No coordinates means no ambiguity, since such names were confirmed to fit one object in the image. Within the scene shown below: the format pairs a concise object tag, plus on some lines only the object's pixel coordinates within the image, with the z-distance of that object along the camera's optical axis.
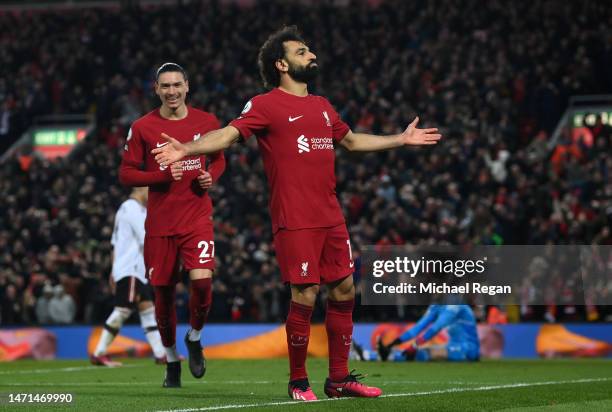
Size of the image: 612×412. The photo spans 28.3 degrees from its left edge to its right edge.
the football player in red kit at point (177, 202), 10.45
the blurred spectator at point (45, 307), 24.69
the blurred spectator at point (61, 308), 24.48
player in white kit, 15.84
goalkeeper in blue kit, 17.20
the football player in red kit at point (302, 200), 8.61
